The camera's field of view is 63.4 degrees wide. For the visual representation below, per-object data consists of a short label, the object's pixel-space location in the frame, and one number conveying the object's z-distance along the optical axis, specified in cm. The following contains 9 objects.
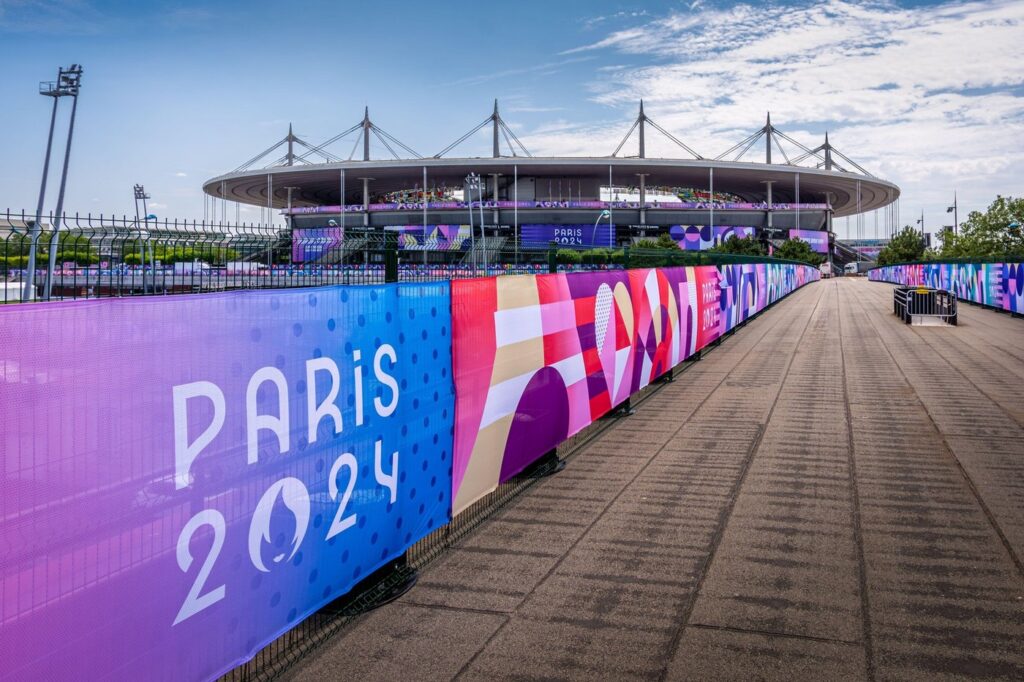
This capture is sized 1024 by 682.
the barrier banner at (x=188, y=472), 294
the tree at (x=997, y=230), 6062
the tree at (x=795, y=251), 9106
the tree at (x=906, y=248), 10100
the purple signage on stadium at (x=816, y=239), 10706
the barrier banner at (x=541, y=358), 669
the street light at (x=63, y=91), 3769
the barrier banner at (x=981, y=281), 2921
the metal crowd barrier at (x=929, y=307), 2652
